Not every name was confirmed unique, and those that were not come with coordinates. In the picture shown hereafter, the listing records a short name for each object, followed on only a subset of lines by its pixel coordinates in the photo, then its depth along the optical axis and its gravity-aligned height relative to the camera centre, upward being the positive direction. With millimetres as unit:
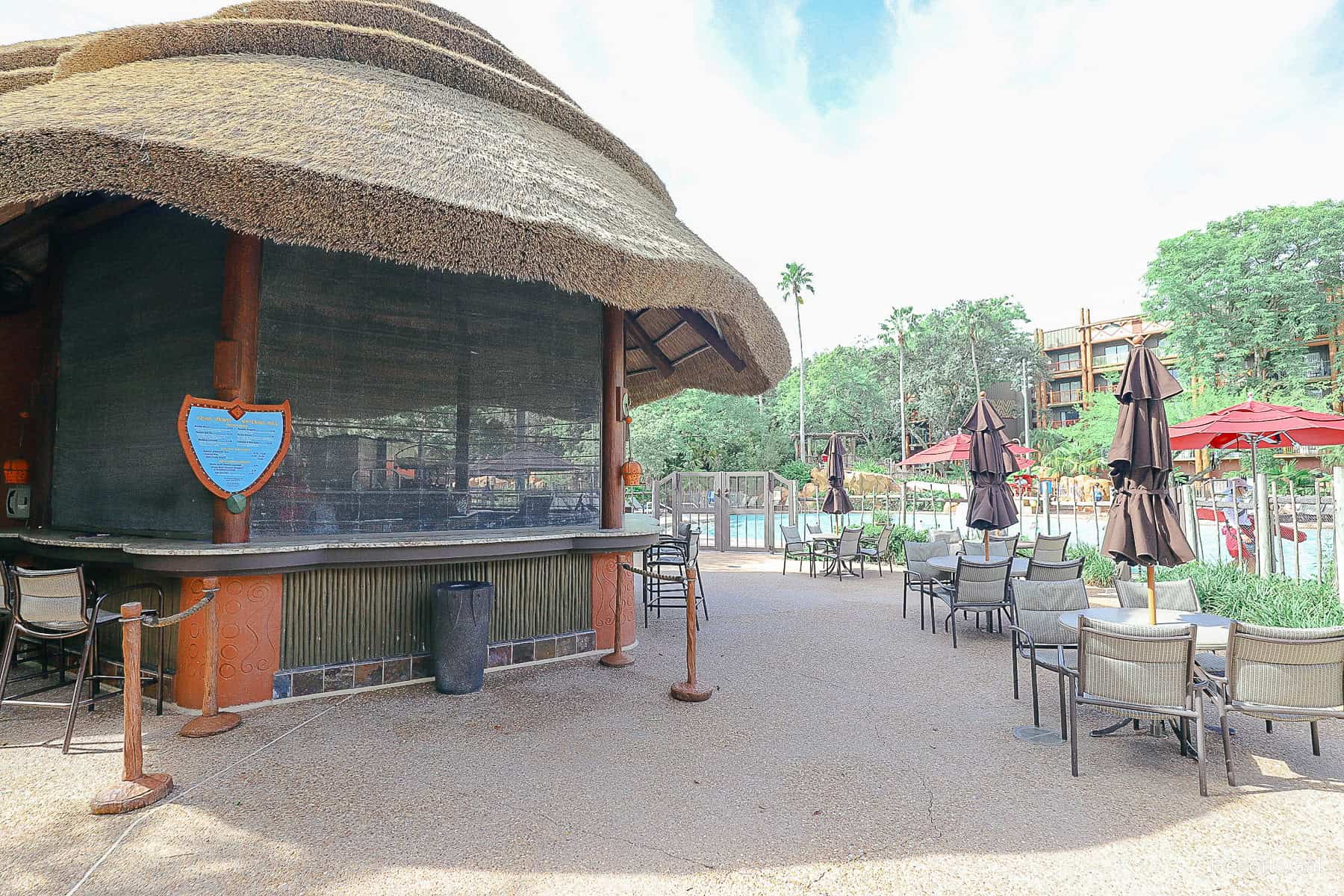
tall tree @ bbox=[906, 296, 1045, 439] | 40094 +7347
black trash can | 4852 -1260
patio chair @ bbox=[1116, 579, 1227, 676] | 4879 -920
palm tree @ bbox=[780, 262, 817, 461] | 42906 +12719
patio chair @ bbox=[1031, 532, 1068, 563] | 8094 -952
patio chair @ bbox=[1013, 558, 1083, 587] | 6195 -946
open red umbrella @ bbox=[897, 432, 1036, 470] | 11953 +398
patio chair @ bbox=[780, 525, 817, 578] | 11539 -1411
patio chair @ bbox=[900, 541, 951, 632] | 7504 -1084
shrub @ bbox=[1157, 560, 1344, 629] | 5609 -1173
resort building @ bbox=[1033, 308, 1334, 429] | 39594 +7447
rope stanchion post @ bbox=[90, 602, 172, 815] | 2996 -1409
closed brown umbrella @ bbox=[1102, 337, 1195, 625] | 4320 -16
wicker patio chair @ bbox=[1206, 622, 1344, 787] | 3271 -1020
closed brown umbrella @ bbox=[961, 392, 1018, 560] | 7234 +14
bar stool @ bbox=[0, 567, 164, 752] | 3848 -808
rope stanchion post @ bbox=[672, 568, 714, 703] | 4711 -1478
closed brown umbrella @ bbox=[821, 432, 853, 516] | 12289 -96
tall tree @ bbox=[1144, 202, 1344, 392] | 27875 +8116
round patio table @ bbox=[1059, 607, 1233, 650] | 3820 -979
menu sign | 4203 +201
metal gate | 15148 -773
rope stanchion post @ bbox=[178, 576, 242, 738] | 3979 -1458
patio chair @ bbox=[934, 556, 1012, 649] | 6363 -1120
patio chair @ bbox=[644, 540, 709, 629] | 7477 -1521
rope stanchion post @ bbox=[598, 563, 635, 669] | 5633 -1608
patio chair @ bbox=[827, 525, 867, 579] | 10711 -1241
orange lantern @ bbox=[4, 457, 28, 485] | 5953 +1
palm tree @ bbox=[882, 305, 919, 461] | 40969 +9342
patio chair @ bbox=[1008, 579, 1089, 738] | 4078 -1048
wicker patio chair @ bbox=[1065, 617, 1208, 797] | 3326 -1045
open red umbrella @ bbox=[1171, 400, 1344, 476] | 7668 +578
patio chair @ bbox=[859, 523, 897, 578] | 11227 -1408
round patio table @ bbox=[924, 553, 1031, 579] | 7105 -1021
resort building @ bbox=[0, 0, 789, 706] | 3998 +1223
